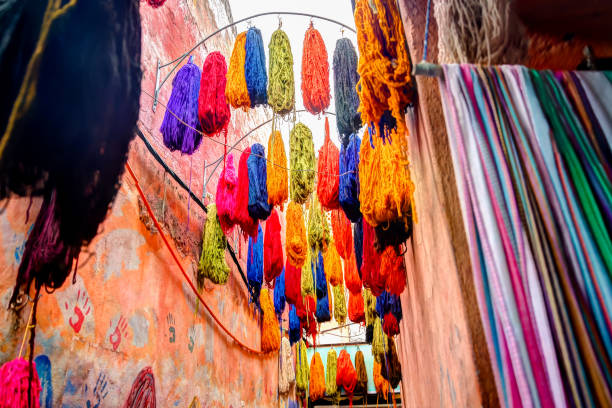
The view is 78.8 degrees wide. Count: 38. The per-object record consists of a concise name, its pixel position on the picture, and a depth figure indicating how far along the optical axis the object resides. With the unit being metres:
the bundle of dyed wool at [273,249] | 4.12
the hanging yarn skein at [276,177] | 3.11
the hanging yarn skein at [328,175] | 2.94
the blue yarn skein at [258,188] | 3.04
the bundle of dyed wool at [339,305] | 6.56
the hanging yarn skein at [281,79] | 2.72
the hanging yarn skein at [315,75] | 2.85
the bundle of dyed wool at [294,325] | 6.63
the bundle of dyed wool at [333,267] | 5.24
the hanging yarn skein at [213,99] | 2.73
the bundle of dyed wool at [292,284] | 5.15
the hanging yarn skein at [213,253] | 3.73
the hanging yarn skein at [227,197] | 3.15
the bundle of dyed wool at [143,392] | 2.50
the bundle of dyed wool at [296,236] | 3.83
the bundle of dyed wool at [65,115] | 1.06
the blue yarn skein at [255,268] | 4.43
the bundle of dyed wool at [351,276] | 4.71
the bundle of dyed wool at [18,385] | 1.33
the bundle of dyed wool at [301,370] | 7.69
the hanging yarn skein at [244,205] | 3.13
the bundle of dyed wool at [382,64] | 1.36
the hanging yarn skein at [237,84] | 2.70
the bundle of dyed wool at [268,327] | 5.92
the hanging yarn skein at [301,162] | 3.02
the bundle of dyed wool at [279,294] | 5.71
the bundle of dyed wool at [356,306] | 5.39
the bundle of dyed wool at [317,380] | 8.12
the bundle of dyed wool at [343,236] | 4.05
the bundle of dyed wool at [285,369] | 7.00
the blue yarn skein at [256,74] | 2.71
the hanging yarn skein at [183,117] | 2.92
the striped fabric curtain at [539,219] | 0.68
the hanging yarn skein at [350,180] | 2.59
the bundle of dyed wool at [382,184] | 1.65
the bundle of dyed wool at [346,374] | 7.89
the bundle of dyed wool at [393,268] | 2.46
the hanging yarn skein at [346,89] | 2.46
